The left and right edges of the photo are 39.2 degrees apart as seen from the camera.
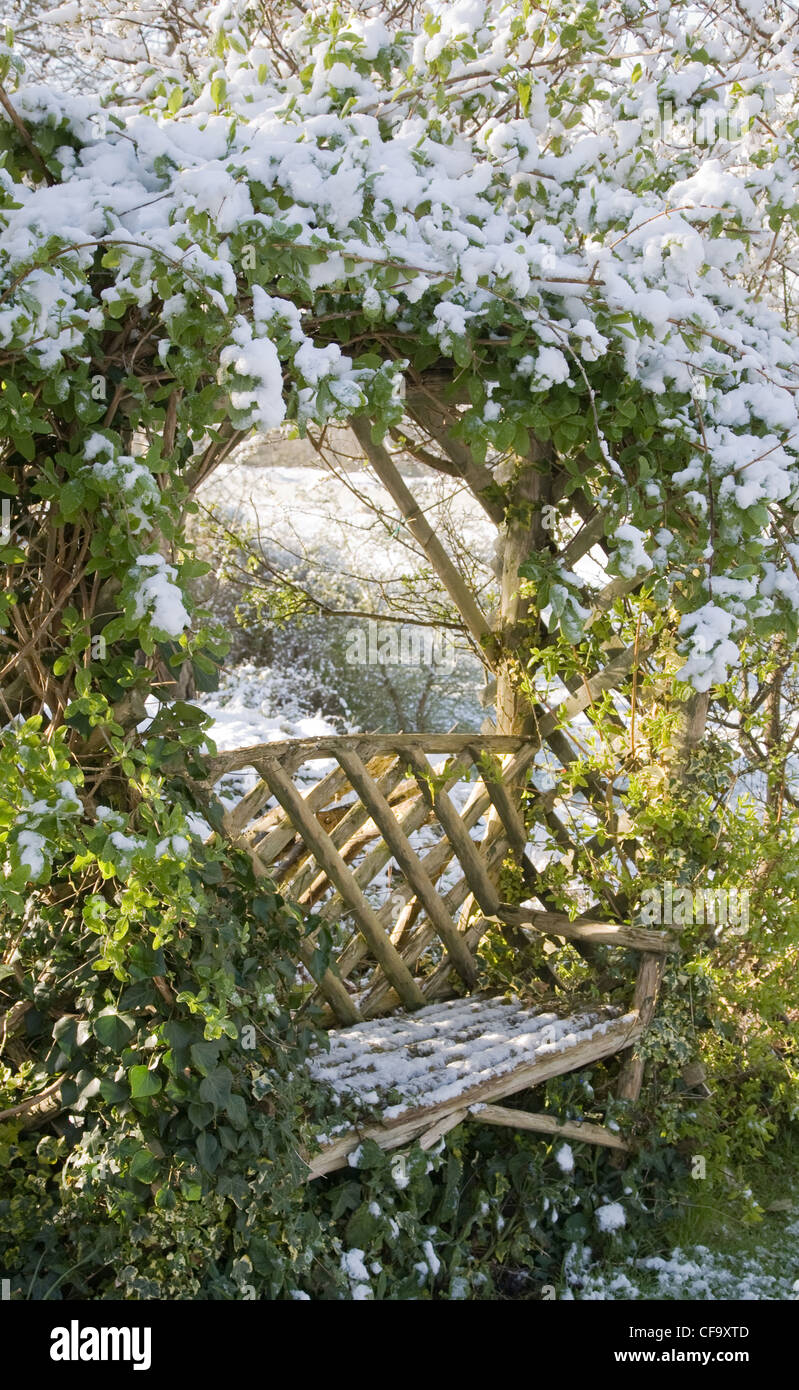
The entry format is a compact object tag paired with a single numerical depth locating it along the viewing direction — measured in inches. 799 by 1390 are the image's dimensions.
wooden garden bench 115.3
